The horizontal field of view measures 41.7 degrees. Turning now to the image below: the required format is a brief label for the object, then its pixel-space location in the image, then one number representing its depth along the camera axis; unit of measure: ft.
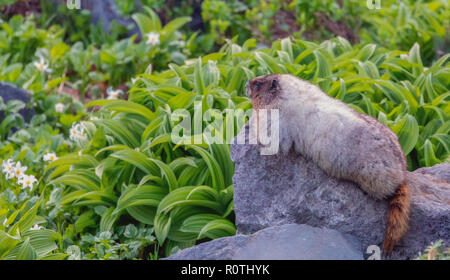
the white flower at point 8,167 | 17.93
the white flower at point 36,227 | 15.14
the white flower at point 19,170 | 17.87
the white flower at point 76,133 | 18.66
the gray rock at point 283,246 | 10.77
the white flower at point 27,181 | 17.49
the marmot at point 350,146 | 11.34
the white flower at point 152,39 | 24.50
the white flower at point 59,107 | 22.66
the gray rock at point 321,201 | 11.56
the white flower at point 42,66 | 24.30
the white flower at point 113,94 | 22.29
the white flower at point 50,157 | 18.64
